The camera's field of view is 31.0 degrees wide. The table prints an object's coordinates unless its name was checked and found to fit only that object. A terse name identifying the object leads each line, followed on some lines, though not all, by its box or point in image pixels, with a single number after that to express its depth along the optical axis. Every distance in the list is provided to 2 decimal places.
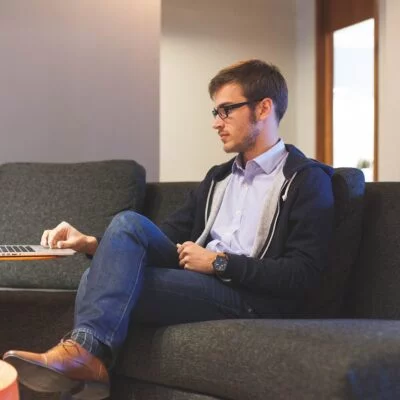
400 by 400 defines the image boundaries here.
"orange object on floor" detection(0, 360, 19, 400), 1.13
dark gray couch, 1.44
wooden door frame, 5.45
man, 1.77
